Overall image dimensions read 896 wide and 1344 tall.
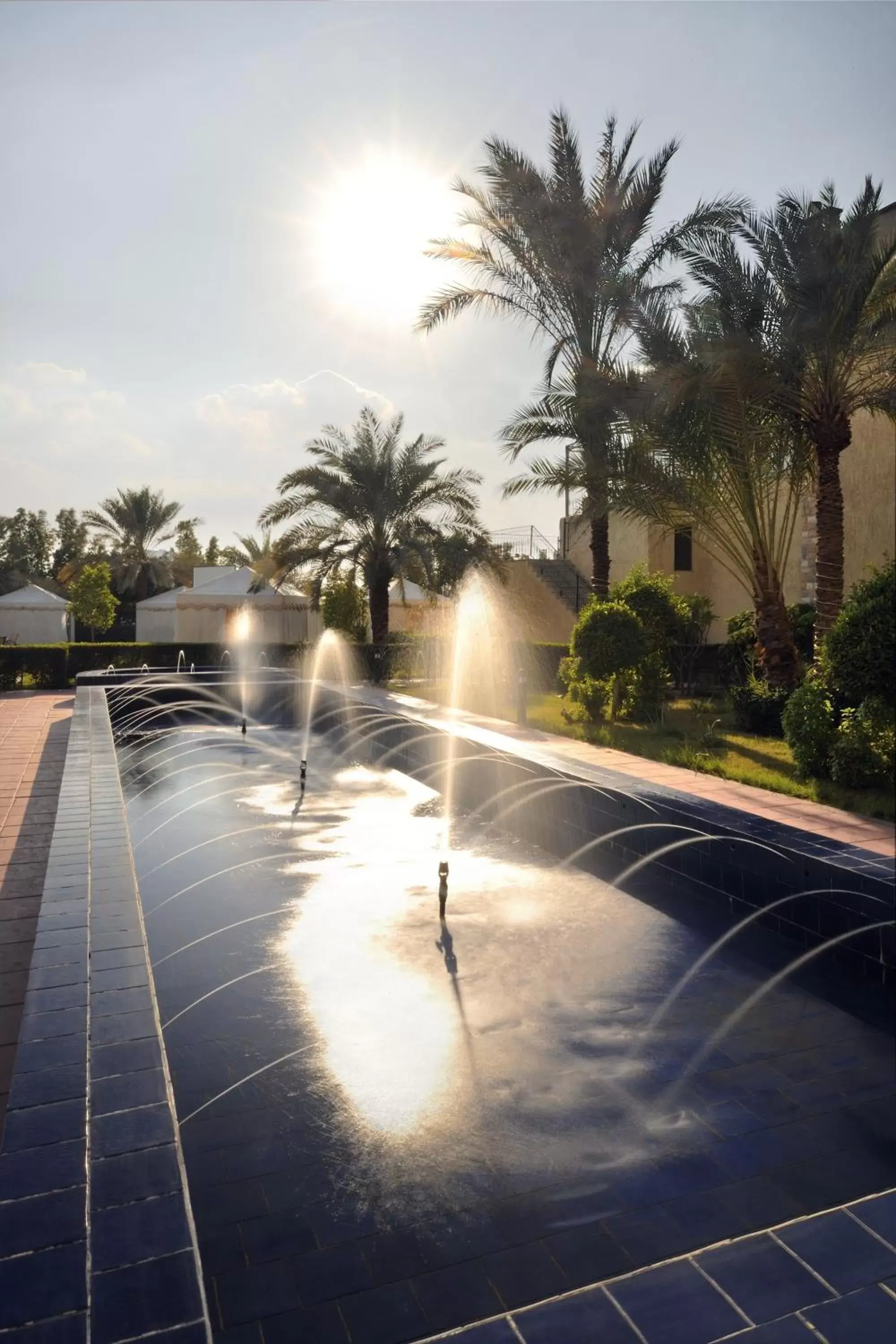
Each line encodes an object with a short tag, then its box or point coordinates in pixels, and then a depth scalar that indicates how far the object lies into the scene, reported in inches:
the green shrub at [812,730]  335.9
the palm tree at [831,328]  434.0
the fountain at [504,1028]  111.8
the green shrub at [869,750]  312.0
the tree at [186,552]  1910.7
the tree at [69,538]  2103.8
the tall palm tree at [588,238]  581.9
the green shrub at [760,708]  443.8
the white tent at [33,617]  1099.3
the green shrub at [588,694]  510.6
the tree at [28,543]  2095.2
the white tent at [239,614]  955.3
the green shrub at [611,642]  486.6
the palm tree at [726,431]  445.1
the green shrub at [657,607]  550.6
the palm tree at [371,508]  808.3
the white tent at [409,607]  909.2
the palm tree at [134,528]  1539.1
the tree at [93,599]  1255.5
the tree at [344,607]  848.9
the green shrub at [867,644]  312.3
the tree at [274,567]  807.1
